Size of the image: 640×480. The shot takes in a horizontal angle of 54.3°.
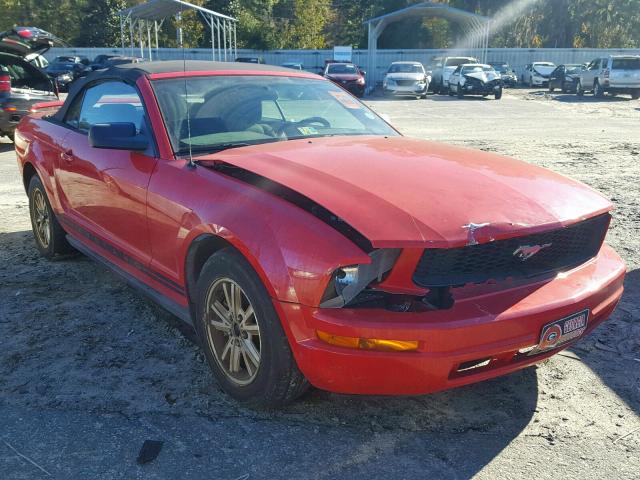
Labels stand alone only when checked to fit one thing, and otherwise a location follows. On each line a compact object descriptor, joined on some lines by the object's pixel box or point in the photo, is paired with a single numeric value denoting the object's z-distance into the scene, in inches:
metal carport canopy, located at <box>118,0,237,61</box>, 935.7
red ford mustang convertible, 98.8
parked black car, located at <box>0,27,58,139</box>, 408.2
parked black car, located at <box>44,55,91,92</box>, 1151.9
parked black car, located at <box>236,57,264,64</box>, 1232.8
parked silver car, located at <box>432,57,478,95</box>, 1237.8
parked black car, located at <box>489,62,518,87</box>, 1470.2
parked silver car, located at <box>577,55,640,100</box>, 1028.5
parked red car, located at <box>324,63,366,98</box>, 1109.7
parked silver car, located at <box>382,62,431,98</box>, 1109.1
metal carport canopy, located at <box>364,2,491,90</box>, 1462.8
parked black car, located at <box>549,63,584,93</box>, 1178.6
